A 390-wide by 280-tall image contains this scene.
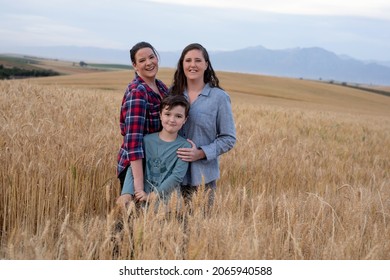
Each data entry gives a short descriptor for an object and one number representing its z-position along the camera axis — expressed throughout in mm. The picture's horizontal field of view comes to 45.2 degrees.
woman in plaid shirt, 3166
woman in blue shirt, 3338
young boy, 3109
